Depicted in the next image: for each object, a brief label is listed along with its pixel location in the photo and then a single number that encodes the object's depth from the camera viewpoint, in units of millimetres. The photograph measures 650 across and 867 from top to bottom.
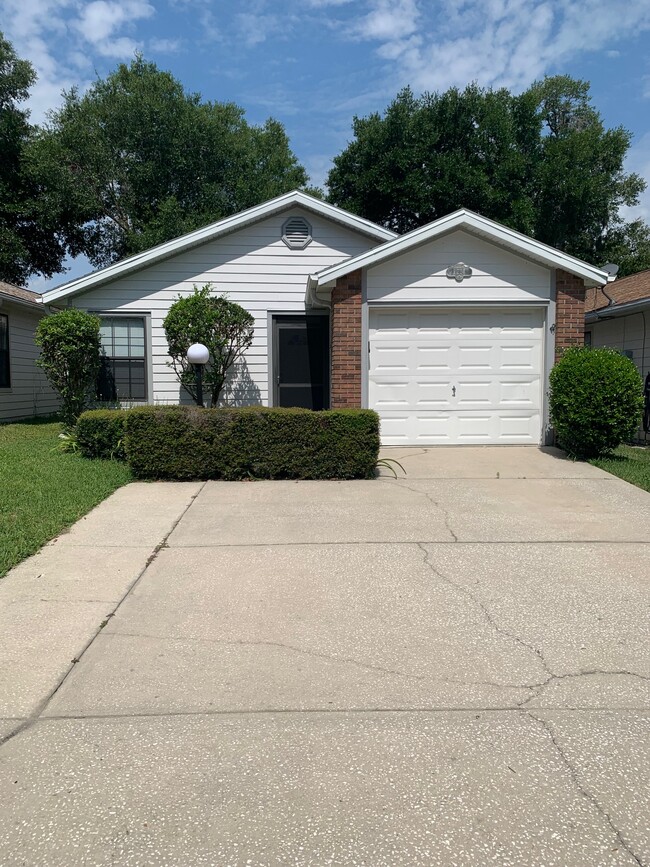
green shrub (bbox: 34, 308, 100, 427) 11141
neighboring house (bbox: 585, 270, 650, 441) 12570
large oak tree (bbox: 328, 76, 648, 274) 26391
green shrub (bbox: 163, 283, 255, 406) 11062
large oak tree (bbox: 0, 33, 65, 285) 24953
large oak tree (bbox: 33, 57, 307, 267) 25438
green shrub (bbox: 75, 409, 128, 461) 9805
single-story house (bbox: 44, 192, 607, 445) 10703
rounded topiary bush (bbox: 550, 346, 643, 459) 9469
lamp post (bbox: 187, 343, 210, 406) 10125
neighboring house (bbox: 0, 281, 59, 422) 16031
